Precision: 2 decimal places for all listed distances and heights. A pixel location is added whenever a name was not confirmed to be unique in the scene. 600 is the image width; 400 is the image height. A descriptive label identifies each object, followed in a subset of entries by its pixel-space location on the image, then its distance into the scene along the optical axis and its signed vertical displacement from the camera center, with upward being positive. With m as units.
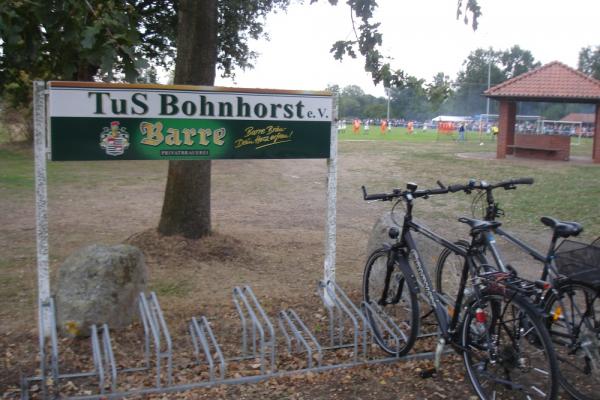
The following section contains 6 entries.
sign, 4.33 +0.04
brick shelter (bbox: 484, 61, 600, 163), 23.33 +1.44
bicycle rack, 3.76 -1.51
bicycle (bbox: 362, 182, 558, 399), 3.40 -1.09
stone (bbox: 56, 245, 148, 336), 4.54 -1.18
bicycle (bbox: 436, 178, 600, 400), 3.59 -0.96
